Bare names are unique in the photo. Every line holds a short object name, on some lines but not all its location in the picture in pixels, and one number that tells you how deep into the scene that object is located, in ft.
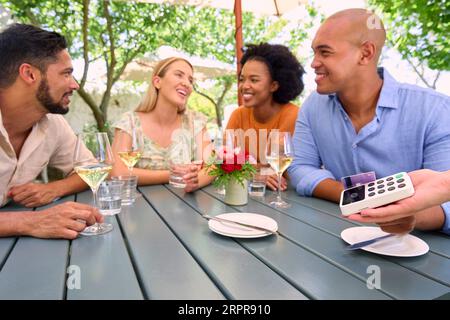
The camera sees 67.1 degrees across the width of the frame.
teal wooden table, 2.36
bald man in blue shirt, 5.15
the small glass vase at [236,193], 4.78
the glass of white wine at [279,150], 4.73
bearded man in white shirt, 5.04
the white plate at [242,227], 3.34
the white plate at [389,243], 2.91
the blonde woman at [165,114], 7.85
